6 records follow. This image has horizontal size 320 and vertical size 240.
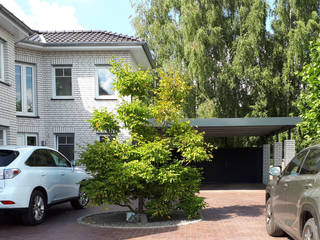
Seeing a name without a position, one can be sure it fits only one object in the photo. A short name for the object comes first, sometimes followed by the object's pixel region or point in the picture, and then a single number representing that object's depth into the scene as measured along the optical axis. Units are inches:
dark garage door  877.8
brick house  629.9
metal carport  651.5
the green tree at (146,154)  341.4
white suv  314.5
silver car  187.0
